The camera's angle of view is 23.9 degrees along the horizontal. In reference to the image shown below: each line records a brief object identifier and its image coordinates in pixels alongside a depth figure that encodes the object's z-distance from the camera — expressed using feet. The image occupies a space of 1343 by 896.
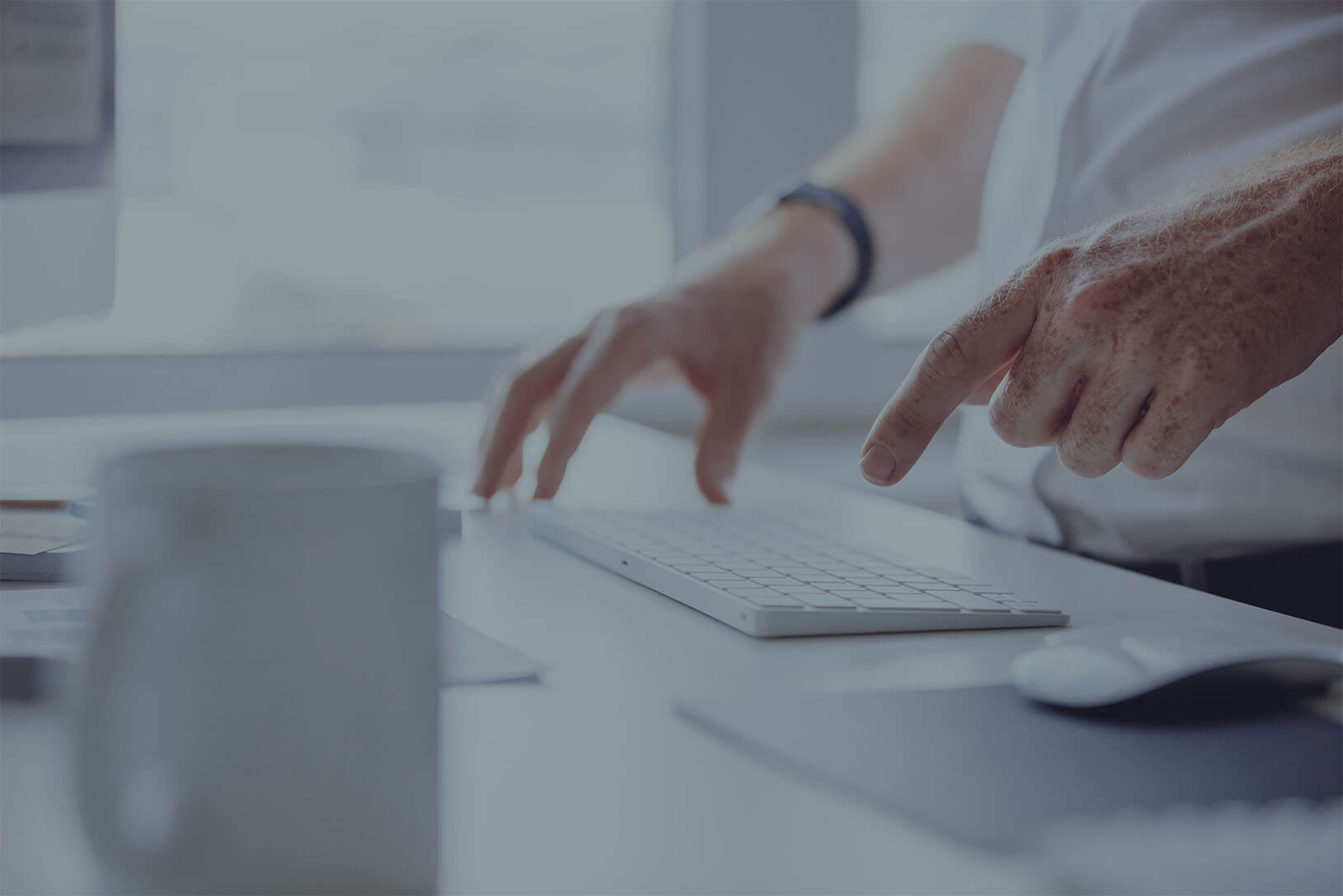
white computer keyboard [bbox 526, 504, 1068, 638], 3.40
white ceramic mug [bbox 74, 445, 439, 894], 2.34
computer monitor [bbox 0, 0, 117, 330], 3.84
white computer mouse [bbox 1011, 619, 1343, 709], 3.07
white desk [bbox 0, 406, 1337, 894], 2.82
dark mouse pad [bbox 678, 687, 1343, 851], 2.91
